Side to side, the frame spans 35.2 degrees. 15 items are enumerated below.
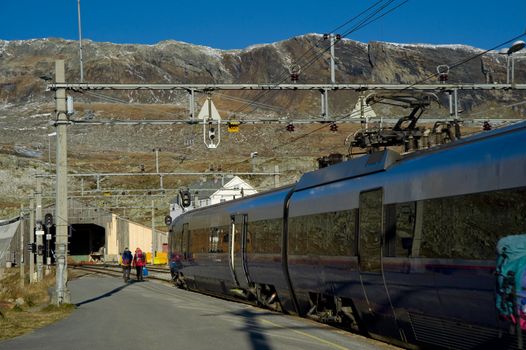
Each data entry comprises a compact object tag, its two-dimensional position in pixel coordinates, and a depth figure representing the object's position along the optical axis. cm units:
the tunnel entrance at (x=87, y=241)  10269
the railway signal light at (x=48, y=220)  3559
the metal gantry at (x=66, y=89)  2344
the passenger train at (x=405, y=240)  984
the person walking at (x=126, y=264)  4072
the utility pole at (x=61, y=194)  2373
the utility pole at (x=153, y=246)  6900
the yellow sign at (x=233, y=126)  2542
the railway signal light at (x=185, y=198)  4341
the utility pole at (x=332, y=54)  2450
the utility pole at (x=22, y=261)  4398
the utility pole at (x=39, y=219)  4356
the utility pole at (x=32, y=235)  4947
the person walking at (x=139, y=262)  4253
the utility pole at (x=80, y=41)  2541
